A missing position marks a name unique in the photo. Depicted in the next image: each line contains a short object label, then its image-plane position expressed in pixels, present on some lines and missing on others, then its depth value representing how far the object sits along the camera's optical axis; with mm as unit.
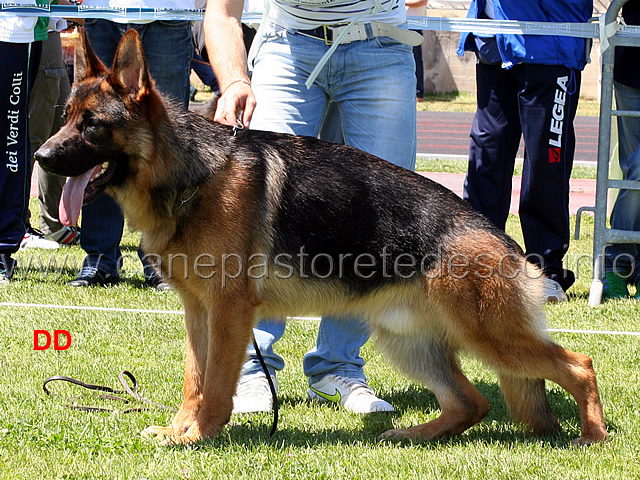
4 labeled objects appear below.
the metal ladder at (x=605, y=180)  11023
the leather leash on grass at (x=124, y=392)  6896
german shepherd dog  6098
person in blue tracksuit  10953
